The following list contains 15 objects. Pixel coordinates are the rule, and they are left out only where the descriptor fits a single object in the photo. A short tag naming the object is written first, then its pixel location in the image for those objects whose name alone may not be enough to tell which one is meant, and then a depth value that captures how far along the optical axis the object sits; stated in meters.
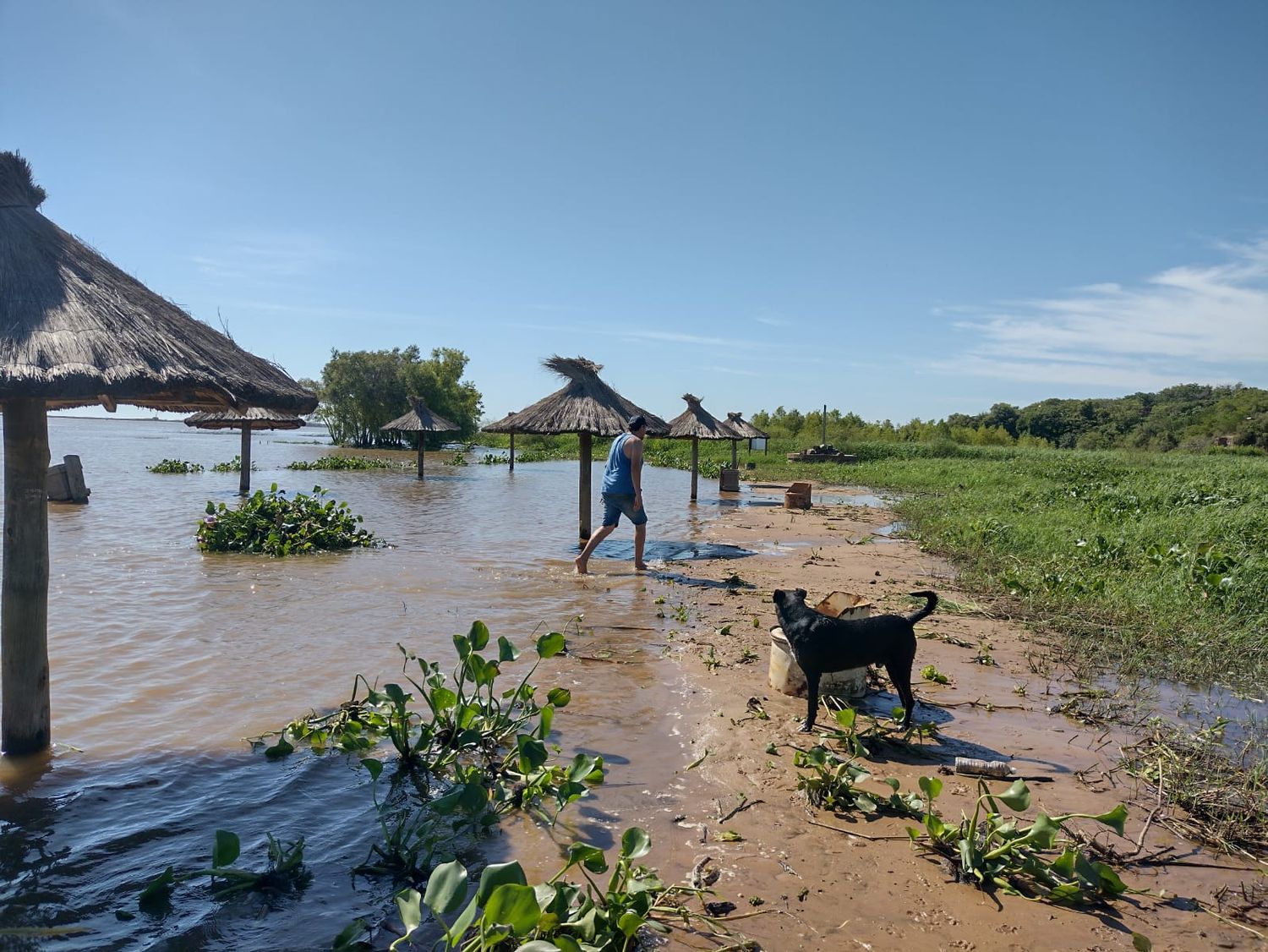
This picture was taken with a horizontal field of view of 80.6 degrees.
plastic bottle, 3.92
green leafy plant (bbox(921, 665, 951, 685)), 5.54
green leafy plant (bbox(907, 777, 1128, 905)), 2.90
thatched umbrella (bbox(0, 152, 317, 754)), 3.63
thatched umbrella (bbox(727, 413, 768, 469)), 21.19
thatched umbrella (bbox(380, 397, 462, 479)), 24.73
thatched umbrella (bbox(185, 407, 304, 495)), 17.72
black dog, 4.35
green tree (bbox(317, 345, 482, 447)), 42.09
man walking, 8.91
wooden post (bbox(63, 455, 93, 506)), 15.66
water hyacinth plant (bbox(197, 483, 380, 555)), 10.92
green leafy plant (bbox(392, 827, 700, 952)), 2.16
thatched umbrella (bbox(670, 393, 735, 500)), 18.75
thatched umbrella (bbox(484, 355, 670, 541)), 11.45
